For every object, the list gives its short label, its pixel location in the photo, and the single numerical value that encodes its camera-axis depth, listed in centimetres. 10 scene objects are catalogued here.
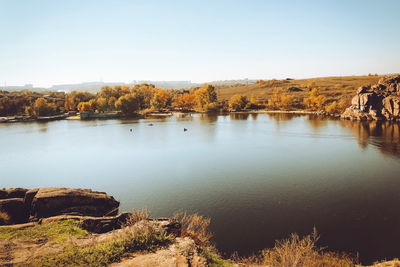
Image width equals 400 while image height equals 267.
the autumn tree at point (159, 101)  12219
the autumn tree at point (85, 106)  11946
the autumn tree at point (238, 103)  12025
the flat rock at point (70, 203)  1828
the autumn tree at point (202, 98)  12444
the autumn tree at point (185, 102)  12975
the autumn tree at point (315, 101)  10281
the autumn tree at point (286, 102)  11412
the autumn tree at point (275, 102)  11896
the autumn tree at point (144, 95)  13138
